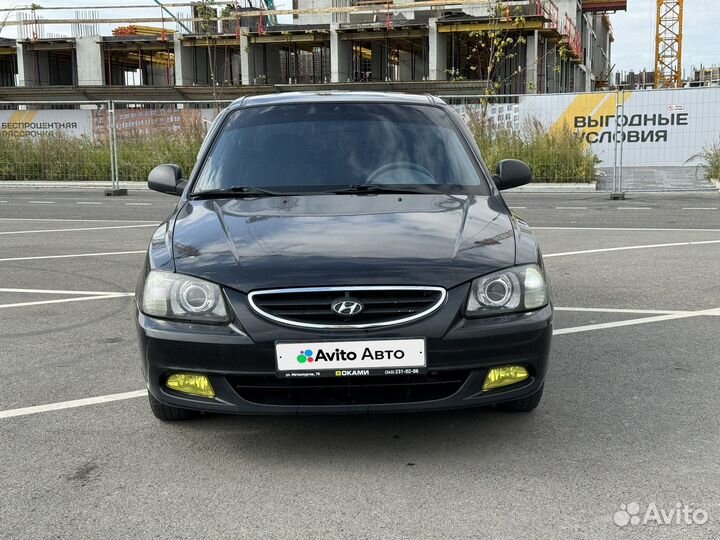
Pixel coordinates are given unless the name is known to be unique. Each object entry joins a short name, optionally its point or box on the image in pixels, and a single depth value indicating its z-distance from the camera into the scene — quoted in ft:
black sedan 10.37
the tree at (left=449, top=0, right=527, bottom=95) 123.18
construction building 129.39
